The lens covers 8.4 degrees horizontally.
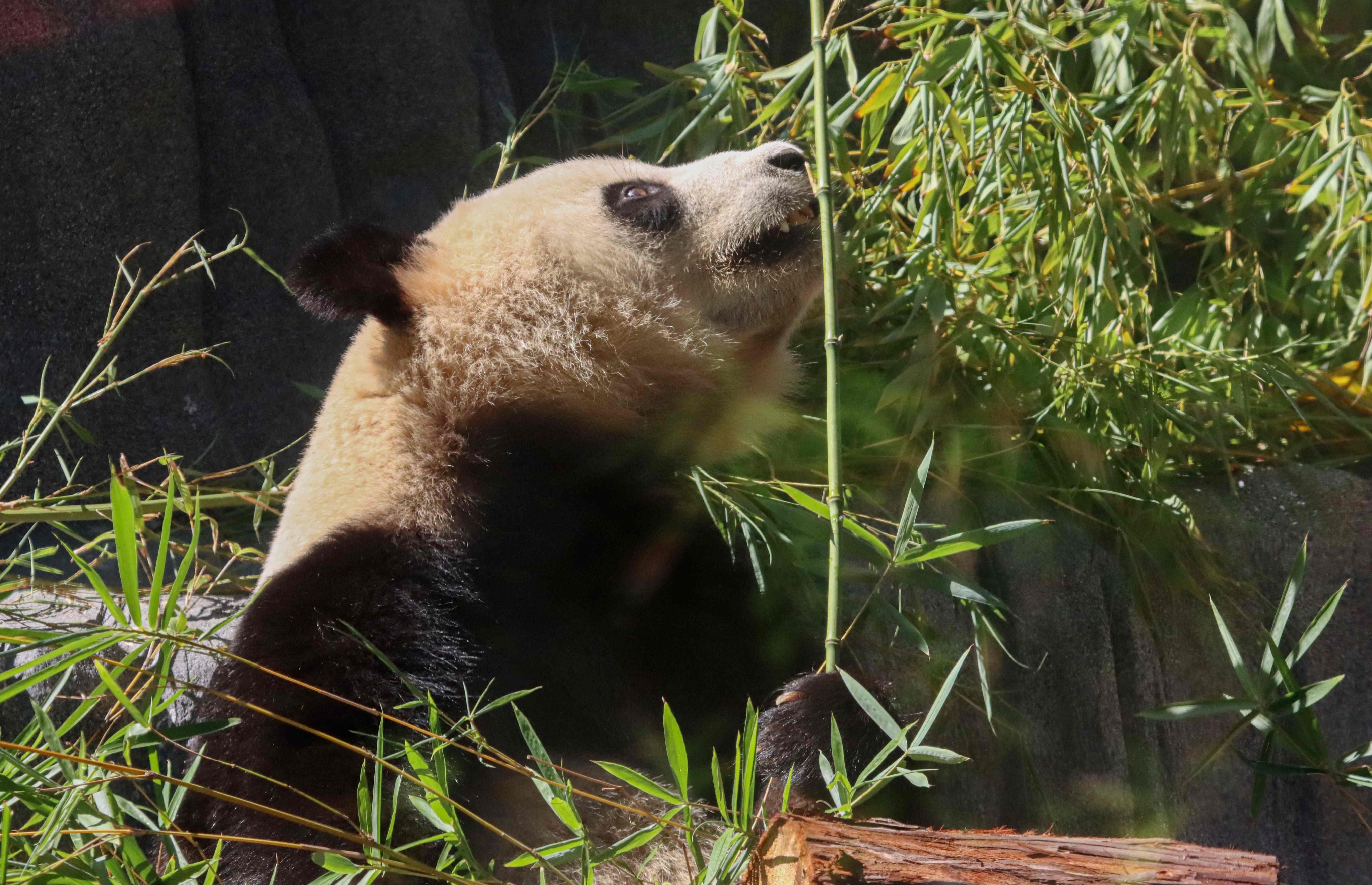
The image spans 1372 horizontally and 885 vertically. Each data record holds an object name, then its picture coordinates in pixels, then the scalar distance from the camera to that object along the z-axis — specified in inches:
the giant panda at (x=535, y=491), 296.4
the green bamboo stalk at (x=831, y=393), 291.9
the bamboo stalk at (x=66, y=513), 305.4
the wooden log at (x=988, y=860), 286.4
